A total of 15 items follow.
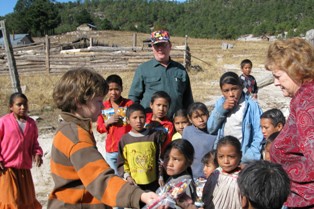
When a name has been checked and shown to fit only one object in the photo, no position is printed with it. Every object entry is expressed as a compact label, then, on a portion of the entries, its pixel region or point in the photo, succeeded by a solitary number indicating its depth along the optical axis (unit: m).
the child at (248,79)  7.18
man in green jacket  3.61
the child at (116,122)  3.75
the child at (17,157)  3.80
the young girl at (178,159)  2.76
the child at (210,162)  3.14
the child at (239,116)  3.06
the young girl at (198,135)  3.39
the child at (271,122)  3.32
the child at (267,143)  2.79
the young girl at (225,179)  2.62
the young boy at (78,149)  1.72
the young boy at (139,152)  3.29
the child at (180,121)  3.66
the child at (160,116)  3.51
